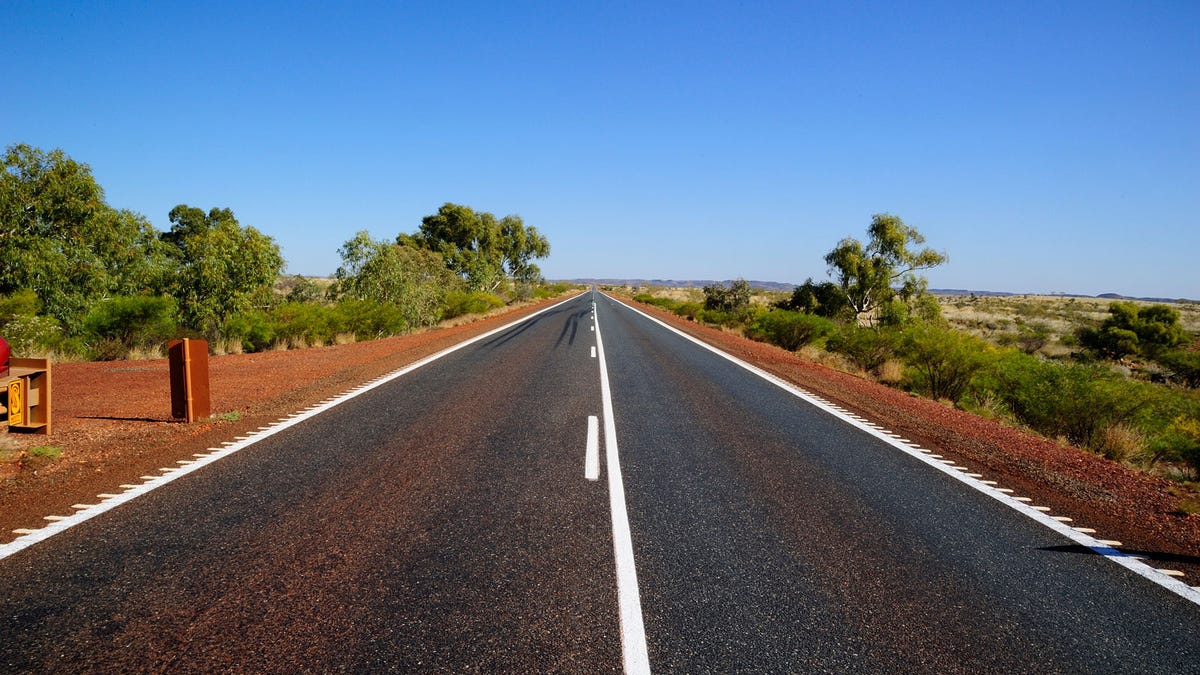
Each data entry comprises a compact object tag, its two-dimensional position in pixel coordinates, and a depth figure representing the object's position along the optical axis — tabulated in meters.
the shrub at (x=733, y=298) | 39.91
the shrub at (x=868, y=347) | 17.06
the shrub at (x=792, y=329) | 21.97
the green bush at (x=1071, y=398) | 9.10
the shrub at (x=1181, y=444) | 8.10
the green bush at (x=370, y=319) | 19.58
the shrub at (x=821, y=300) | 35.00
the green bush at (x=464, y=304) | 31.88
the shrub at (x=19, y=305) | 14.07
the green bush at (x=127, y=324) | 13.79
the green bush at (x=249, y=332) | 16.33
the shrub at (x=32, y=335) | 11.95
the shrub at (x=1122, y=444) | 8.21
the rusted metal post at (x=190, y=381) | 6.64
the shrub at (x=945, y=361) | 12.99
